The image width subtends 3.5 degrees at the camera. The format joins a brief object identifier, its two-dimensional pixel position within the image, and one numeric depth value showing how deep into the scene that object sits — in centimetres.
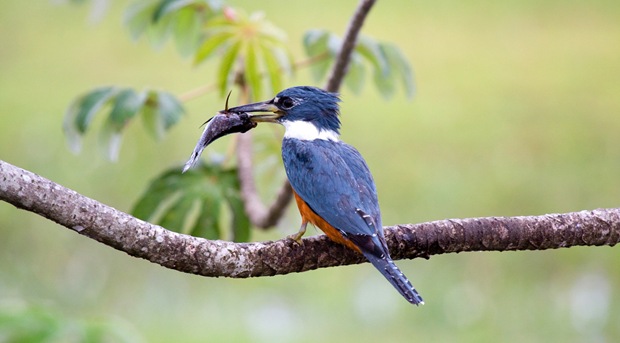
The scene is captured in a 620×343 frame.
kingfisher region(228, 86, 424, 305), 1280
